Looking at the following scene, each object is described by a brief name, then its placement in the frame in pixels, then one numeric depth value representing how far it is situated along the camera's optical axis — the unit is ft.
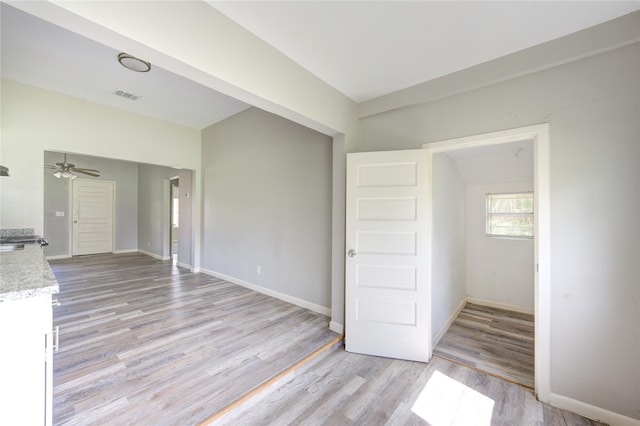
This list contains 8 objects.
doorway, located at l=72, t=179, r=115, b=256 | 22.68
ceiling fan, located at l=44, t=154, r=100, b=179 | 15.74
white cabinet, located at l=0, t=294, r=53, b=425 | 3.31
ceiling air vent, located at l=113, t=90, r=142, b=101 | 11.65
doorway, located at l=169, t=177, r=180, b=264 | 22.03
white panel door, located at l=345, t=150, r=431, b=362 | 7.93
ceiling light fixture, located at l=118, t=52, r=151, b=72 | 8.40
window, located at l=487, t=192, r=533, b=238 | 12.43
